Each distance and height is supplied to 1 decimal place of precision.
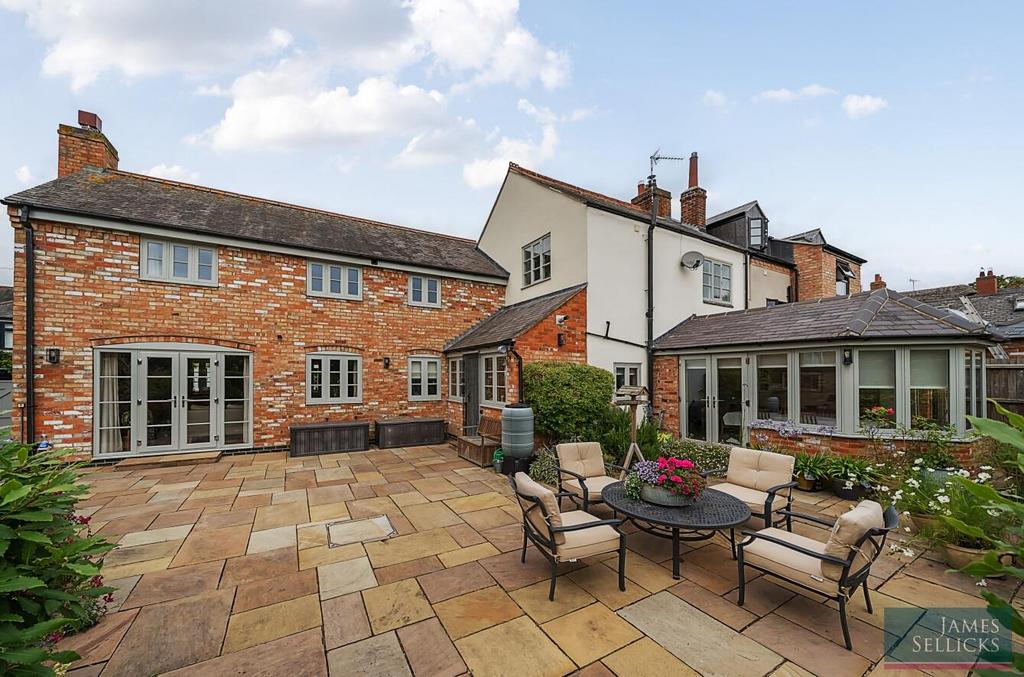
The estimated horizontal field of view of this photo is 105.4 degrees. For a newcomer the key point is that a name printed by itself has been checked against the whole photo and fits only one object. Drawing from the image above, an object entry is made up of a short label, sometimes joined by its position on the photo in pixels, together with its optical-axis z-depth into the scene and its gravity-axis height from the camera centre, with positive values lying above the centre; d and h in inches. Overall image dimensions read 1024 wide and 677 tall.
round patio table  142.7 -66.6
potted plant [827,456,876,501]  230.2 -80.6
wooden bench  314.0 -82.8
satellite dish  431.8 +92.6
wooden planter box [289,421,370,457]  349.7 -86.1
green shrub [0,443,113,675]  62.6 -44.3
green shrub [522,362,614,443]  316.2 -46.8
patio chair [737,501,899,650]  114.0 -67.2
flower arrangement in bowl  155.0 -56.3
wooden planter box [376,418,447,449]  379.2 -88.7
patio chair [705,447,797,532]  177.2 -66.4
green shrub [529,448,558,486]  265.6 -88.2
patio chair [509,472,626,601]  135.6 -69.3
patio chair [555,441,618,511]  202.7 -68.1
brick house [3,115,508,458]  301.1 +26.4
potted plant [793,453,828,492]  245.4 -80.8
